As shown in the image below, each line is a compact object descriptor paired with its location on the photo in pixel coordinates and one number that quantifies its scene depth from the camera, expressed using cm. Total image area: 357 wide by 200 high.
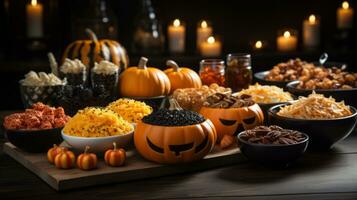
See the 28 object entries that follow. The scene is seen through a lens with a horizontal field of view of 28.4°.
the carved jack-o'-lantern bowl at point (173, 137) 213
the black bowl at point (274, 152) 210
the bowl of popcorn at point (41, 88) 282
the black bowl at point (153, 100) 291
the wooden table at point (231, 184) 194
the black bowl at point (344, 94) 277
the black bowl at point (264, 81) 317
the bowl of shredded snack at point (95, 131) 220
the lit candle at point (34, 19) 446
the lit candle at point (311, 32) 477
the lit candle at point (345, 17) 481
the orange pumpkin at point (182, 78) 303
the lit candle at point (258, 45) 476
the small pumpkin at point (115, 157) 212
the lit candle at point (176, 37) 461
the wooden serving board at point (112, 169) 203
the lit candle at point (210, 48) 453
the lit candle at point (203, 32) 459
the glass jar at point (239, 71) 314
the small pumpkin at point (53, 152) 214
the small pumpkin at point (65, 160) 210
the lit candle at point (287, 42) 470
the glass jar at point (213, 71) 313
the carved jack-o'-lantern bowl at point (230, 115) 235
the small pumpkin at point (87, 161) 208
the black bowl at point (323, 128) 228
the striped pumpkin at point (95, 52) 345
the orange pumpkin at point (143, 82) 295
